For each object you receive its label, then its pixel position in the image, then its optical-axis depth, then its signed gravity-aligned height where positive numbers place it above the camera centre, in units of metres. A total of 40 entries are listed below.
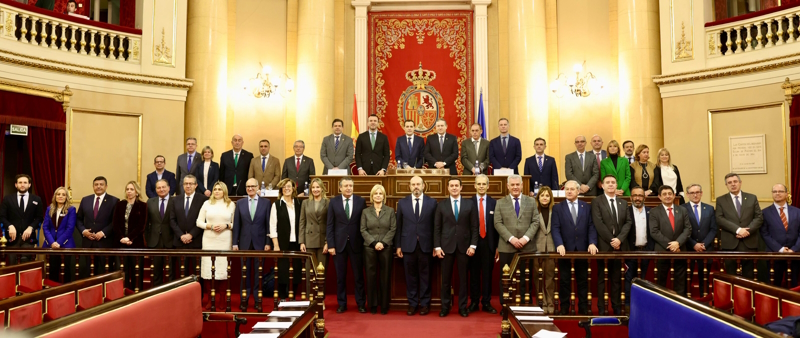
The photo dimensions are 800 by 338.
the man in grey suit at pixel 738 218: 6.05 -0.25
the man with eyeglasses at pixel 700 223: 6.02 -0.29
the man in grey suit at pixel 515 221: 5.80 -0.25
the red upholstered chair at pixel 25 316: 3.36 -0.65
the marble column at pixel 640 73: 9.52 +1.79
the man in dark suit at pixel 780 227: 5.93 -0.33
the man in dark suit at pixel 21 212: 6.66 -0.17
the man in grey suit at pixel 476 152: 7.50 +0.48
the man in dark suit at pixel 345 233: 6.14 -0.38
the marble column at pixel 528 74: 10.30 +1.93
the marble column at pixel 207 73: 9.84 +1.87
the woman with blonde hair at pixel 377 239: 6.05 -0.43
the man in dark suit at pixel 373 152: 7.67 +0.50
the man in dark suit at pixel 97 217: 6.44 -0.22
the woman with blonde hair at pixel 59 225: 6.42 -0.30
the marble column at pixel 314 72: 10.32 +1.97
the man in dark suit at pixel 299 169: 7.59 +0.30
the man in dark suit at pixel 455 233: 5.95 -0.37
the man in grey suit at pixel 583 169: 7.36 +0.28
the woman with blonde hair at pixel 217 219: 6.17 -0.24
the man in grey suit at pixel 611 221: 5.77 -0.26
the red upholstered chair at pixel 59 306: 3.73 -0.66
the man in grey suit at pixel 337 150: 7.62 +0.52
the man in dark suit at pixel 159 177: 7.54 +0.21
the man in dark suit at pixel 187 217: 6.29 -0.22
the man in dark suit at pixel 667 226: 5.83 -0.31
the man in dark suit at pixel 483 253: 6.05 -0.57
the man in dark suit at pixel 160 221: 6.40 -0.26
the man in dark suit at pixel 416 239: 6.04 -0.43
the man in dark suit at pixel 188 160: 7.74 +0.41
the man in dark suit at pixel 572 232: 5.75 -0.36
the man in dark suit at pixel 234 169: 8.06 +0.32
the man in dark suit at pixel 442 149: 7.48 +0.52
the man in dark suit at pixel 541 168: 7.41 +0.29
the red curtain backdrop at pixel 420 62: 11.40 +2.35
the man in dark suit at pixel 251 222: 6.23 -0.27
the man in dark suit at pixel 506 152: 7.54 +0.48
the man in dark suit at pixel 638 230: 6.00 -0.35
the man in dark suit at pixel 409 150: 7.59 +0.52
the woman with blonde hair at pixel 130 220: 6.40 -0.25
